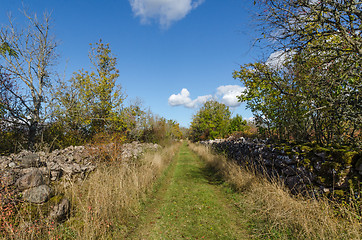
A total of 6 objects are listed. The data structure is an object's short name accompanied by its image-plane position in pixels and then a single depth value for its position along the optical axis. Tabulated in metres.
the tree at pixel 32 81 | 11.86
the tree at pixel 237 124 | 24.83
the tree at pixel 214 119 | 28.48
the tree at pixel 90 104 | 14.32
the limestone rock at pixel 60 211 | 4.76
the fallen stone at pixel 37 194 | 4.82
